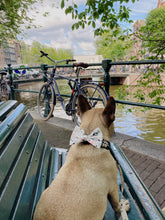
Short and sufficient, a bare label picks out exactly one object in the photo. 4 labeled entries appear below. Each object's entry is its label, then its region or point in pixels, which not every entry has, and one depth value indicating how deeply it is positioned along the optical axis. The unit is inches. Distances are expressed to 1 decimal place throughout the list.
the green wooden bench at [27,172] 35.8
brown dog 36.9
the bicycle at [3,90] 261.4
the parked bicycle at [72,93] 138.4
